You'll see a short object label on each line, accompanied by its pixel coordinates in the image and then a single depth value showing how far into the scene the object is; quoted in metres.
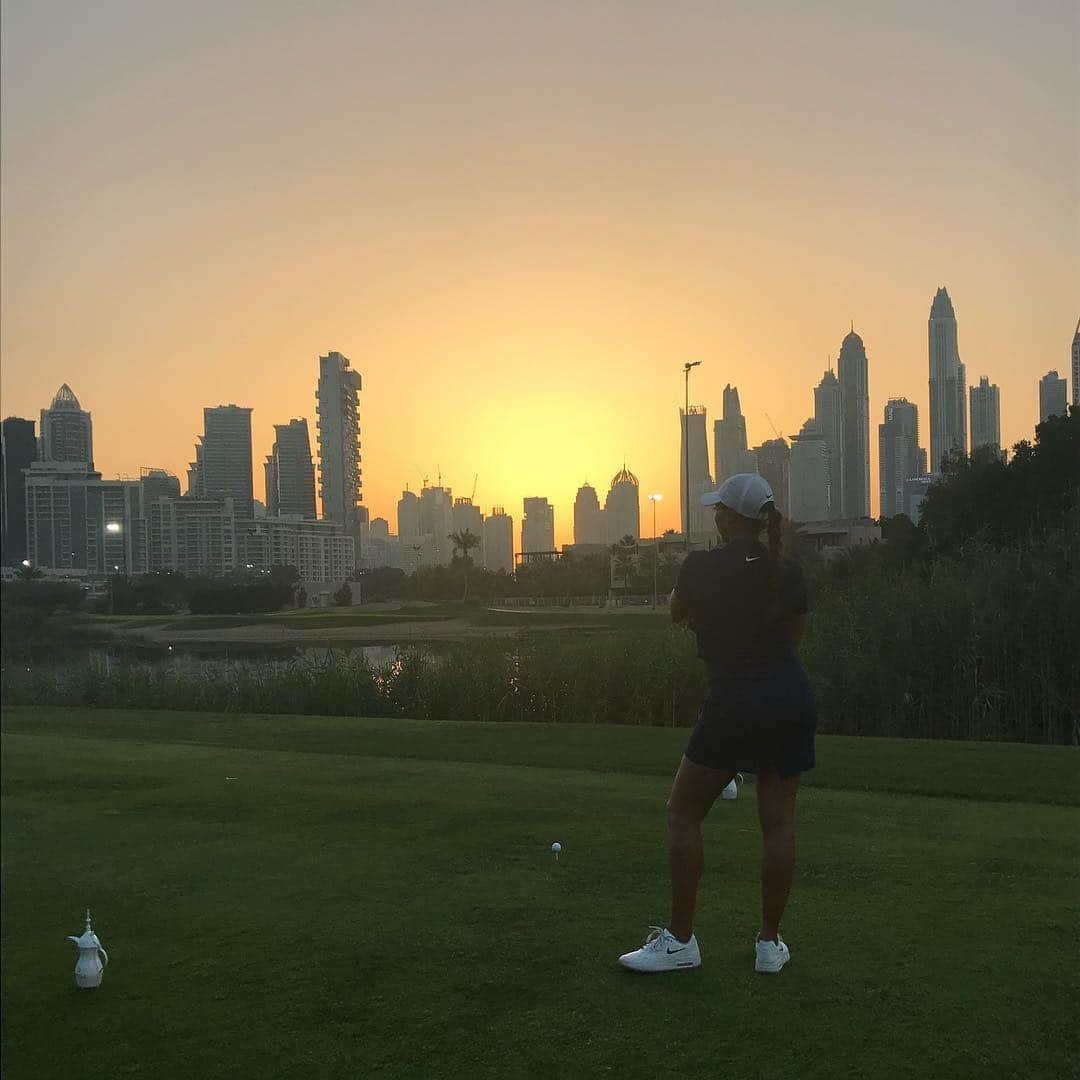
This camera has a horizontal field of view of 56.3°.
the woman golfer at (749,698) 2.79
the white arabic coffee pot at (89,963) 2.25
